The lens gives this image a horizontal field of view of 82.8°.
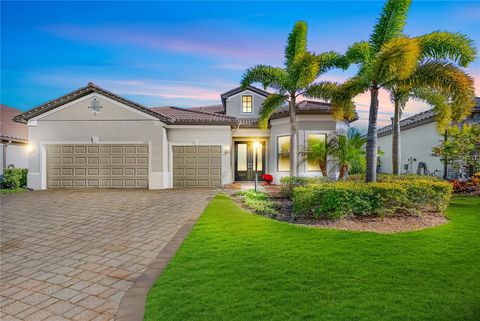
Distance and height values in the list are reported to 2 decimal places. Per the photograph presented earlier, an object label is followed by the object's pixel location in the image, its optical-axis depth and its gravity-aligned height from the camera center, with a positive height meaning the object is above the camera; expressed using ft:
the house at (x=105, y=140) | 49.55 +4.76
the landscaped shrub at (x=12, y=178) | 50.62 -2.19
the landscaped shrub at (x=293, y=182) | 38.04 -2.44
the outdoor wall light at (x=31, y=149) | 49.62 +3.11
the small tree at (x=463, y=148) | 42.50 +2.44
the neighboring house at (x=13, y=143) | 53.93 +4.82
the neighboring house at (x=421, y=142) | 54.24 +4.87
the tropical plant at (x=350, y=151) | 44.24 +2.19
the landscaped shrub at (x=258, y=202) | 30.35 -4.79
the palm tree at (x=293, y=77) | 40.79 +13.81
